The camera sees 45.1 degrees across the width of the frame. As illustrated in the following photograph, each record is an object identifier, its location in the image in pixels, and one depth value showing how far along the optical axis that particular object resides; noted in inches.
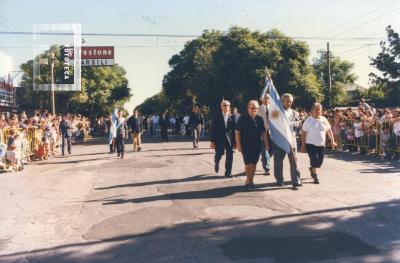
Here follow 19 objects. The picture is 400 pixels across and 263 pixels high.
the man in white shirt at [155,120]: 1336.1
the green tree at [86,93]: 1748.3
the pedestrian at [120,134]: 671.1
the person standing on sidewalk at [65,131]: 745.6
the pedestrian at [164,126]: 1121.5
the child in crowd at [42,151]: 695.1
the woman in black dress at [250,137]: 366.0
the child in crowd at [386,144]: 606.2
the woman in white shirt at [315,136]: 383.9
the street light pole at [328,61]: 1628.7
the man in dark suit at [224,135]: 443.8
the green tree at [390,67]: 1865.2
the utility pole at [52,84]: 1282.7
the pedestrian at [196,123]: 797.2
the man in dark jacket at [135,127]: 776.9
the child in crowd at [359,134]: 671.1
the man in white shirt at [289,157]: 365.4
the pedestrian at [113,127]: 693.2
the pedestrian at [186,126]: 1342.3
